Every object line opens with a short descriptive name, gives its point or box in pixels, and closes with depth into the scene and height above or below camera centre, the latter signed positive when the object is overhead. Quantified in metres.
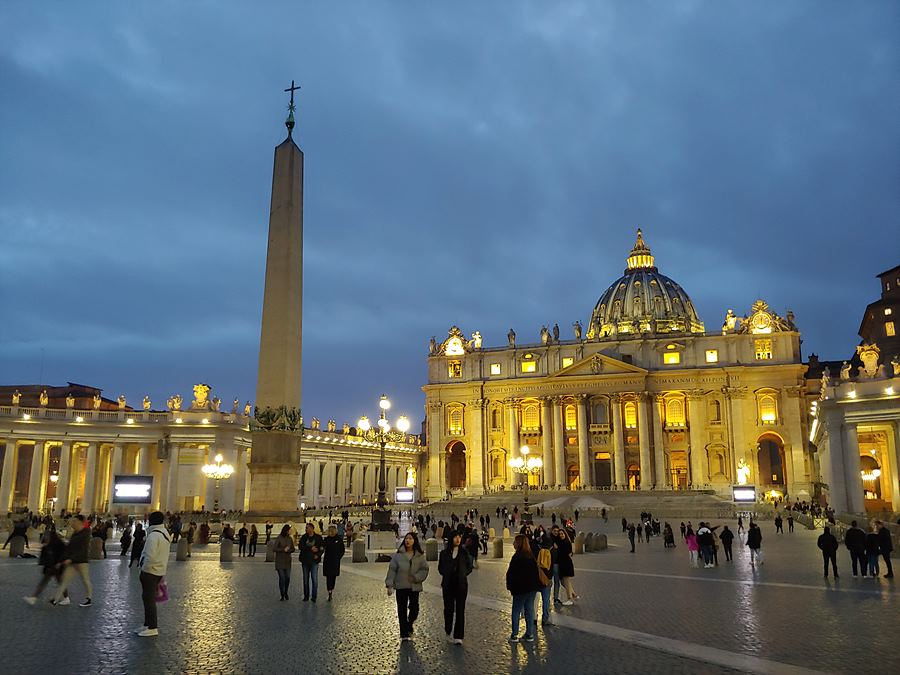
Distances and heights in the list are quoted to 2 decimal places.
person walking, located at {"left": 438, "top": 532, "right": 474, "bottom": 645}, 9.82 -1.19
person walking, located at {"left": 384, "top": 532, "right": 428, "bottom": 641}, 10.08 -1.11
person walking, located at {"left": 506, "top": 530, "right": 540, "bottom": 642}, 9.82 -1.15
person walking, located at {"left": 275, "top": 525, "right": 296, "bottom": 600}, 13.43 -1.12
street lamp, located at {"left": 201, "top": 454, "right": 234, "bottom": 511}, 41.62 +1.17
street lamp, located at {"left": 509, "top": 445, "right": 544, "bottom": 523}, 48.19 +1.85
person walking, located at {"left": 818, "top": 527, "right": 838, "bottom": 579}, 17.50 -1.25
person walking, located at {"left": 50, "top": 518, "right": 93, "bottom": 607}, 12.57 -1.10
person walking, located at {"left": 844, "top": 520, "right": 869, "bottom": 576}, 17.50 -1.21
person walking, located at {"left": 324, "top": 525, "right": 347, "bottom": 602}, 13.48 -1.12
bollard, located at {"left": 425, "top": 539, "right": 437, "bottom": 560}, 24.22 -1.85
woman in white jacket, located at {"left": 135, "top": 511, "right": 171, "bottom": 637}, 10.03 -0.99
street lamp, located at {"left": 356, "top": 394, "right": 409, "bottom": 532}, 30.97 -0.53
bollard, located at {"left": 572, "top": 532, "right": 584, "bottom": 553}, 27.49 -1.93
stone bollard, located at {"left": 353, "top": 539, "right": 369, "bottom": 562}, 23.05 -1.80
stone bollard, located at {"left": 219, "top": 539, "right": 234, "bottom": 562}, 22.00 -1.66
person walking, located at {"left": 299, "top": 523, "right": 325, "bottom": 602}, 13.37 -1.11
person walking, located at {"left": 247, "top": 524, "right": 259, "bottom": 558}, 23.53 -1.50
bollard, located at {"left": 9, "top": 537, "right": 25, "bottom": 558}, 22.89 -1.62
